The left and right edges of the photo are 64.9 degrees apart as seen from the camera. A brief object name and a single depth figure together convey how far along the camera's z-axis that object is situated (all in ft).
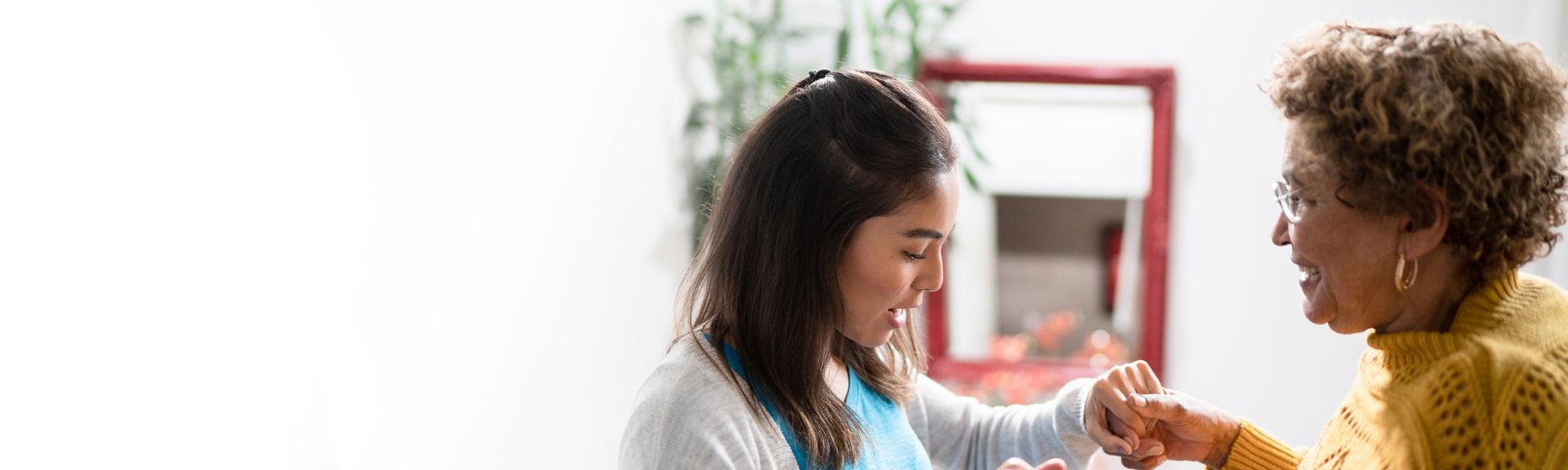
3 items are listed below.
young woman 4.22
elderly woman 3.49
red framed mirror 10.34
